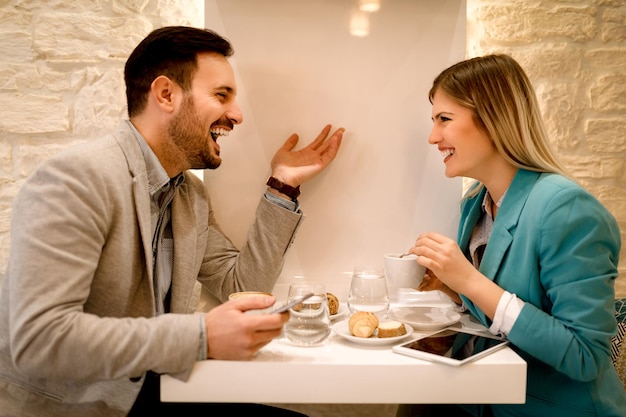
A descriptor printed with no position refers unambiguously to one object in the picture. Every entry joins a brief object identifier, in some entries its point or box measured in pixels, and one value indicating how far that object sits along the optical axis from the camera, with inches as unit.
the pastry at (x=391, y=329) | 51.8
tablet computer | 46.2
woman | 49.9
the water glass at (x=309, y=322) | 50.6
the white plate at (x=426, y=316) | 57.7
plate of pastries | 51.1
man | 43.3
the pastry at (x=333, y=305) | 61.3
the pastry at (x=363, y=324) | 51.6
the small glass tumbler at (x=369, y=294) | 56.6
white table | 44.7
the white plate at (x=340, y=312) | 61.0
